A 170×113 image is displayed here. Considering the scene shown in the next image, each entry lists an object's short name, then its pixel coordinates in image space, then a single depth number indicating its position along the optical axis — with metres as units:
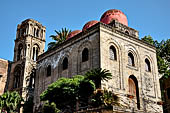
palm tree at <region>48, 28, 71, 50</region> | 33.53
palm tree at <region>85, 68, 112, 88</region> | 17.95
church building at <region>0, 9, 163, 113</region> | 20.03
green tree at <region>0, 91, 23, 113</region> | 25.77
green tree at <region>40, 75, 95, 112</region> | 17.92
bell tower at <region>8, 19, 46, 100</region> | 31.00
